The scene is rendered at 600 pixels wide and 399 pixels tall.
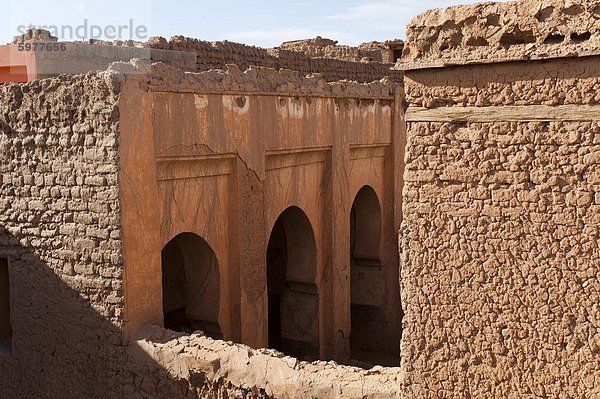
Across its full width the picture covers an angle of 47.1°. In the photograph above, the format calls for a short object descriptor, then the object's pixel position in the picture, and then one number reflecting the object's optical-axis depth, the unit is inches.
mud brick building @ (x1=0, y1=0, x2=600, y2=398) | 156.6
